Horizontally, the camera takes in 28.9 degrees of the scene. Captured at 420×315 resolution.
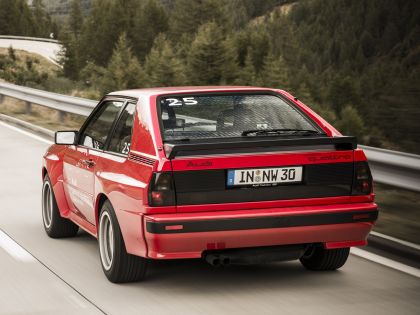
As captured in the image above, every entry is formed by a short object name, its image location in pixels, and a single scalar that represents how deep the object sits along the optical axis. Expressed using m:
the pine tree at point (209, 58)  82.75
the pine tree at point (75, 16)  185.00
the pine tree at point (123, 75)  95.56
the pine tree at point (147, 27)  129.75
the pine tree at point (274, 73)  99.44
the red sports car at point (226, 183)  4.92
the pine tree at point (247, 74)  91.53
